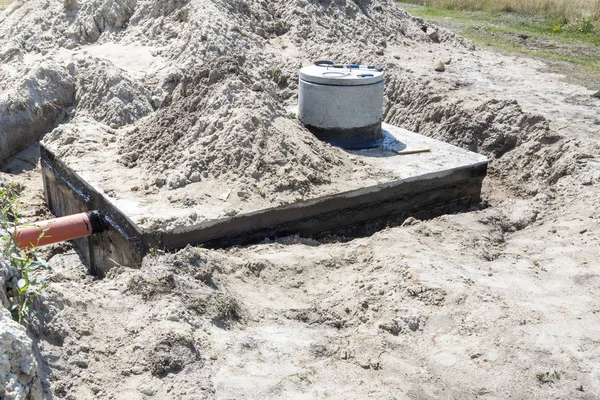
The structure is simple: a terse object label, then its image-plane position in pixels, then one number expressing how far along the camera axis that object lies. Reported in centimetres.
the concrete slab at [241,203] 589
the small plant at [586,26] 1523
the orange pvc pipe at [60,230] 586
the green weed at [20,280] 348
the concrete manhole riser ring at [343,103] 734
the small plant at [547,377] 394
